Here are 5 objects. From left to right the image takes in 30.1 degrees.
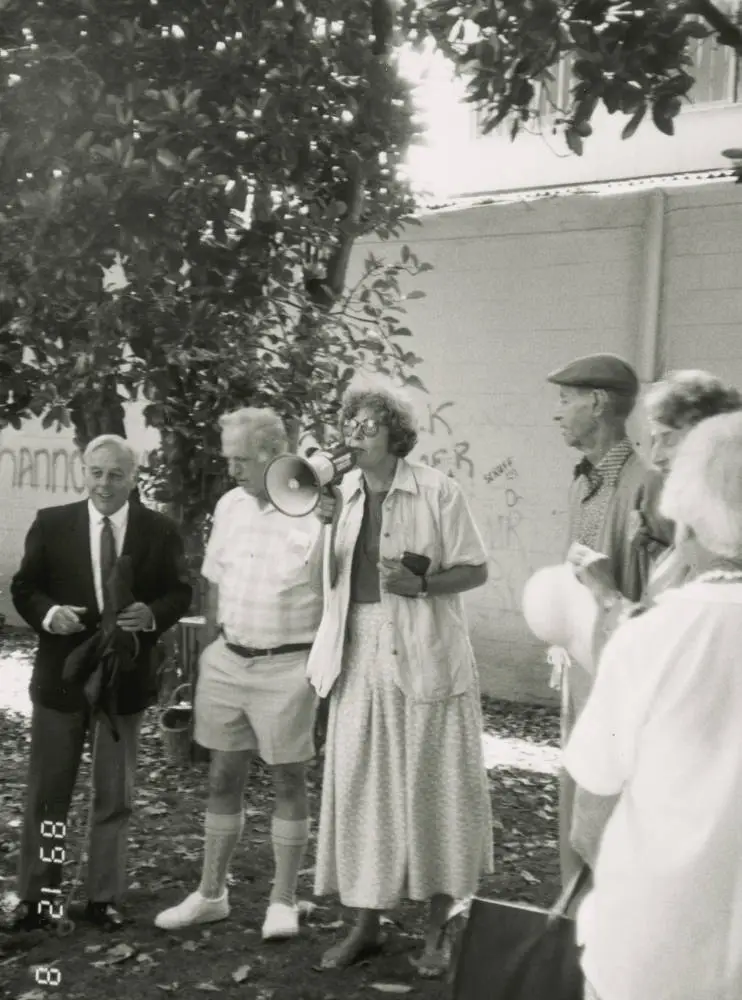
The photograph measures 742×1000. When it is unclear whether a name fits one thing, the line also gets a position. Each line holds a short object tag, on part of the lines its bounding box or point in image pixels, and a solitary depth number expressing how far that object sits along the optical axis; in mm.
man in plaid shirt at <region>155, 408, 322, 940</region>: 5266
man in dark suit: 5262
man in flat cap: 4312
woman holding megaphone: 4863
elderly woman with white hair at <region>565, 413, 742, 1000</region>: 2494
